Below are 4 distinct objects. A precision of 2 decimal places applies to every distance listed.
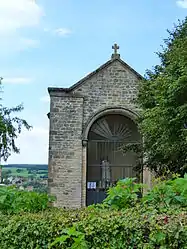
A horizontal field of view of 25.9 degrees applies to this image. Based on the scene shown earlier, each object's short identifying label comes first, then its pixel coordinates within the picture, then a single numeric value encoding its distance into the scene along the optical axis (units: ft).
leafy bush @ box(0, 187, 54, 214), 18.34
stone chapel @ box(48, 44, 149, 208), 57.82
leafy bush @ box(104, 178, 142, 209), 16.34
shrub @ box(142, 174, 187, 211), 14.97
